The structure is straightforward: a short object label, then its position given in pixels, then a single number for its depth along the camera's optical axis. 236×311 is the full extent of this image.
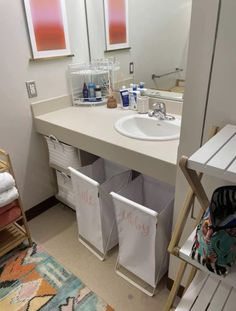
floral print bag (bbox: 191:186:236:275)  0.71
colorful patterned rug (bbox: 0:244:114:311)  1.40
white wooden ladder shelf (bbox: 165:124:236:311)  0.66
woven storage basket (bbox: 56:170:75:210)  1.90
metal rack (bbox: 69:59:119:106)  1.97
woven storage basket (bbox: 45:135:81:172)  1.72
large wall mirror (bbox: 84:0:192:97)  1.47
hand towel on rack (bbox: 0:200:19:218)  1.50
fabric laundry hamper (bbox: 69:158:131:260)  1.46
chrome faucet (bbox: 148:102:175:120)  1.60
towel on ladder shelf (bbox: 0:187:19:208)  1.42
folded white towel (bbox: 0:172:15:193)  1.40
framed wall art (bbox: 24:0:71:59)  1.62
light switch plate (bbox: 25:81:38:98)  1.73
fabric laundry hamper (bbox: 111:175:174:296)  1.24
